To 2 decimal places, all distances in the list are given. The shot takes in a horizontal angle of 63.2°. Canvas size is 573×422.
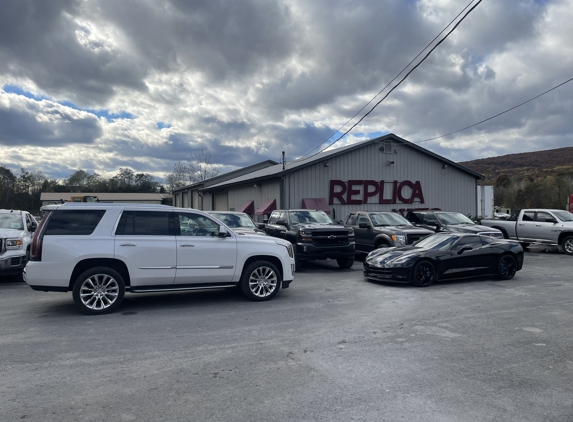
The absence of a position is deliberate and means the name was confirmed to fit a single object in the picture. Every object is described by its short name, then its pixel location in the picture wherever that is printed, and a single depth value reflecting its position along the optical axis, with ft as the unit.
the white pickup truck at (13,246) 36.83
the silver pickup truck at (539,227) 61.98
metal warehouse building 74.54
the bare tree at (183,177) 238.07
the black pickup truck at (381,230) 49.60
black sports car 36.42
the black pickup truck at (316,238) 45.44
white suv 25.38
